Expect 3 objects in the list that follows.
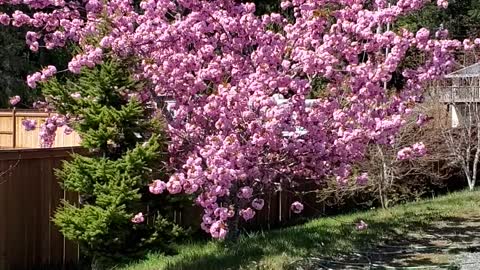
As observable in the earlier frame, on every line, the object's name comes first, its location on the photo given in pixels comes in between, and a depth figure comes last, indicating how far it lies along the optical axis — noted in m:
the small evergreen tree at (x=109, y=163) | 8.19
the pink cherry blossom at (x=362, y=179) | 9.05
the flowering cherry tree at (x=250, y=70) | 7.33
